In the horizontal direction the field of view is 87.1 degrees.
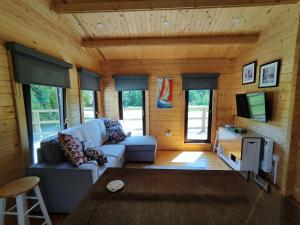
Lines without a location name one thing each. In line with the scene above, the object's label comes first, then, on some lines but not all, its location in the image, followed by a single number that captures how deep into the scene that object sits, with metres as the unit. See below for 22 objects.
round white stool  1.44
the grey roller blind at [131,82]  4.10
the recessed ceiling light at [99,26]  2.76
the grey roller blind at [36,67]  1.82
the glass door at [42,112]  2.09
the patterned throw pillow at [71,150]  1.99
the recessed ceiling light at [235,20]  2.59
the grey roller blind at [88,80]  3.28
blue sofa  1.91
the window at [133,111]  4.35
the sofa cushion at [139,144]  3.34
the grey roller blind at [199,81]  4.00
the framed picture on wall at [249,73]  3.19
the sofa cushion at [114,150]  2.78
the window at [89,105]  3.58
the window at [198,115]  4.24
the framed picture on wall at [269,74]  2.53
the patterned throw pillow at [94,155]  2.24
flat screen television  2.67
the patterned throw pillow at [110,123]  3.65
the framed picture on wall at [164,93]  4.16
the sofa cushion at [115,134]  3.47
